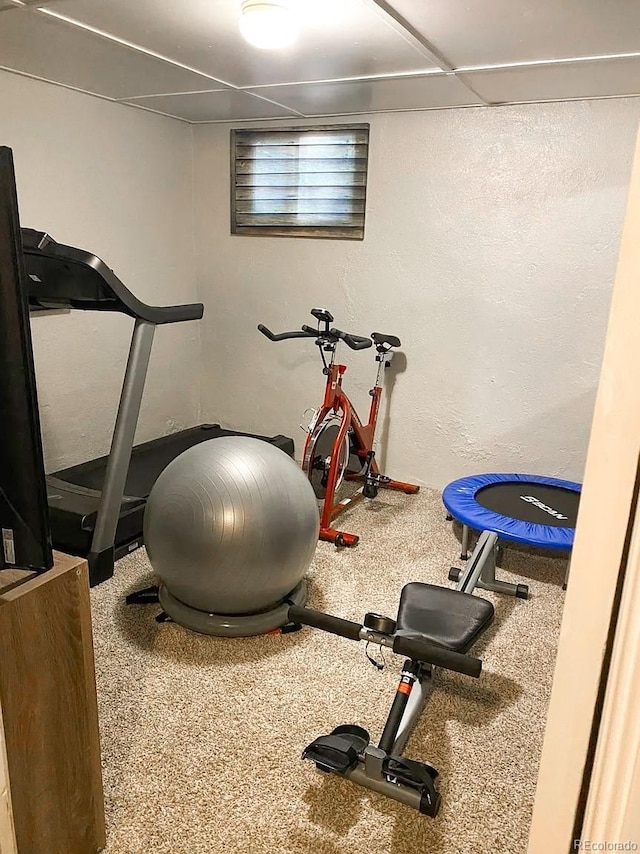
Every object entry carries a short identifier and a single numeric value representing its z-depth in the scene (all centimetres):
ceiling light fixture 215
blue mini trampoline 293
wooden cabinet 131
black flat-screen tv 115
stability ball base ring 247
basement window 391
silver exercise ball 232
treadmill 246
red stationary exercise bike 342
